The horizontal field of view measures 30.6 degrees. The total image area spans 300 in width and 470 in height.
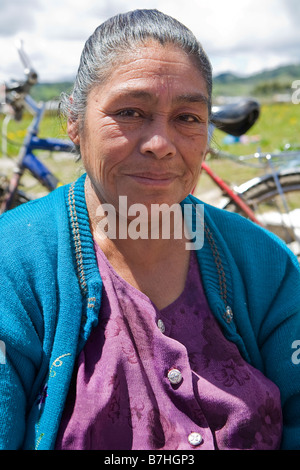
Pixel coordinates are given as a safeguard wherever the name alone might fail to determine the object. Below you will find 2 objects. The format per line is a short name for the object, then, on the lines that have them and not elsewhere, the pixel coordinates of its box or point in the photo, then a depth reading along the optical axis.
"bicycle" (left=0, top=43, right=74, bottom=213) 1.37
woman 0.52
